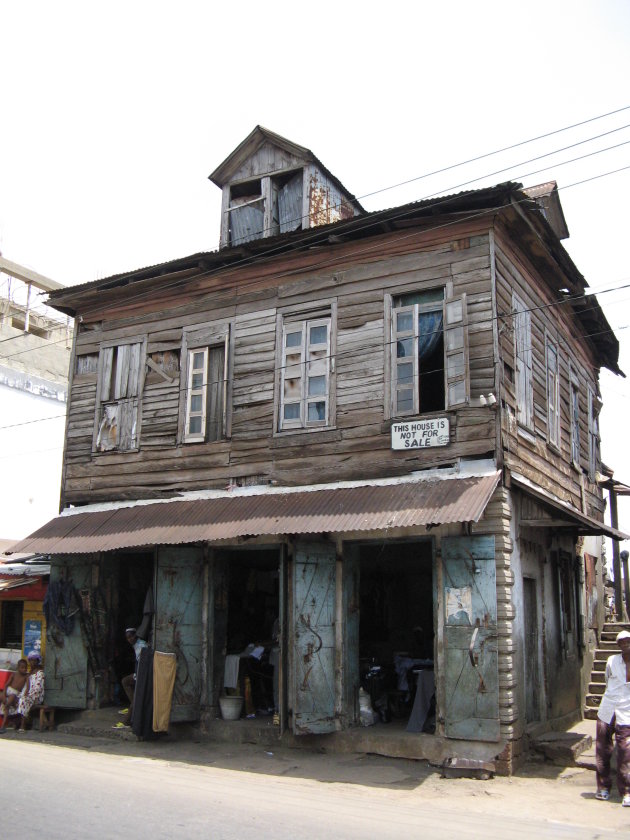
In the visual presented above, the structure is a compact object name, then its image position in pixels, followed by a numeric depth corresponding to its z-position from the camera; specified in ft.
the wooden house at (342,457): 33.63
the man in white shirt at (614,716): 27.07
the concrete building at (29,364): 79.05
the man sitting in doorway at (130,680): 40.96
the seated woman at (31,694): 43.47
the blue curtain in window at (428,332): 36.99
